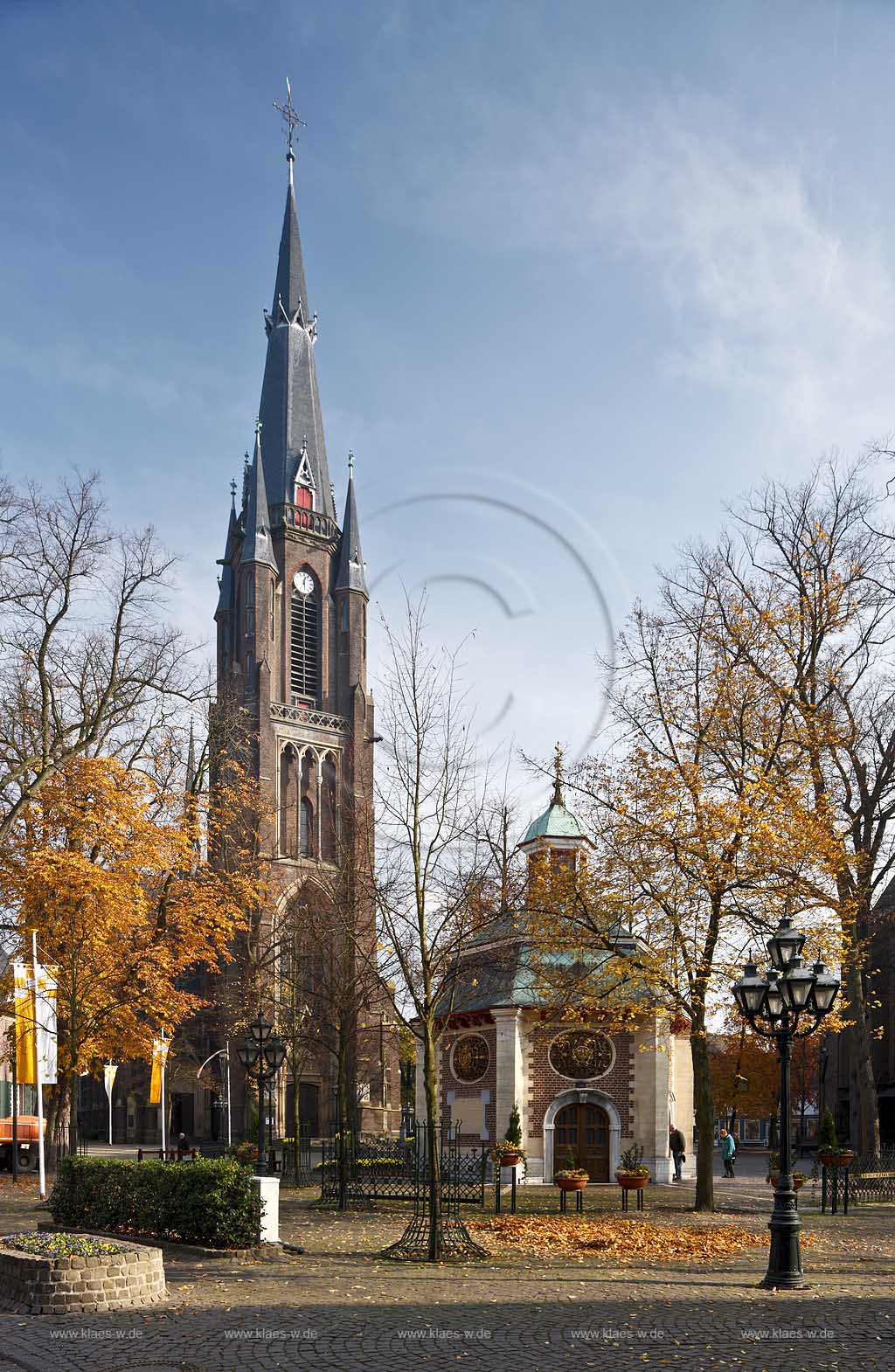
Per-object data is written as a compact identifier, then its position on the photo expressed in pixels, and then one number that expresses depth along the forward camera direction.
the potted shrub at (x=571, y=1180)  24.11
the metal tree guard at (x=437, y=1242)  17.55
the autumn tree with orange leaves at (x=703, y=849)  24.59
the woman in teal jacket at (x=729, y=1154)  44.03
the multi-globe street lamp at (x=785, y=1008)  15.37
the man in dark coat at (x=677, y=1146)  36.31
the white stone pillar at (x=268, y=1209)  17.80
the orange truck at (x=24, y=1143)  38.25
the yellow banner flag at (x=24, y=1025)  27.62
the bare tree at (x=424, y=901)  18.22
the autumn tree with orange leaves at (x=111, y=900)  28.73
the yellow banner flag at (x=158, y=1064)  32.16
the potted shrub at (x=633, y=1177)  24.91
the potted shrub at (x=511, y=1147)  29.33
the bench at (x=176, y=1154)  38.71
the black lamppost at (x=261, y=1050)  25.31
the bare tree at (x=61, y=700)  31.48
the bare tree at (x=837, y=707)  27.16
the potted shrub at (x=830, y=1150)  31.23
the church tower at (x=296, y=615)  74.50
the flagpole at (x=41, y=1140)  26.09
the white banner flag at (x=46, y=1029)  26.91
